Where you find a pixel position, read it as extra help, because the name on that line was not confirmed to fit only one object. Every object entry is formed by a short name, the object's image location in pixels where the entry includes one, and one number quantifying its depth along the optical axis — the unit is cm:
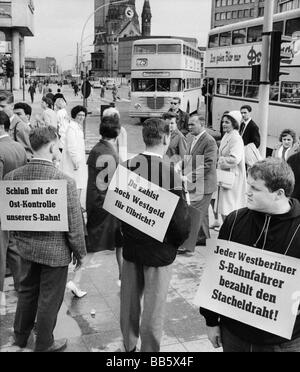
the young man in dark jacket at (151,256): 361
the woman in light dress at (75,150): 668
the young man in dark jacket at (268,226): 261
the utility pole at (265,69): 879
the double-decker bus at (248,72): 1447
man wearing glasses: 1126
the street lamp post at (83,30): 3630
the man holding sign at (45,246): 379
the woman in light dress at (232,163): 675
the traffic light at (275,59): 868
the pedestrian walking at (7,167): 473
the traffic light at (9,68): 3209
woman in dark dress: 485
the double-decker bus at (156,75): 2612
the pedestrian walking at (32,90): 4195
